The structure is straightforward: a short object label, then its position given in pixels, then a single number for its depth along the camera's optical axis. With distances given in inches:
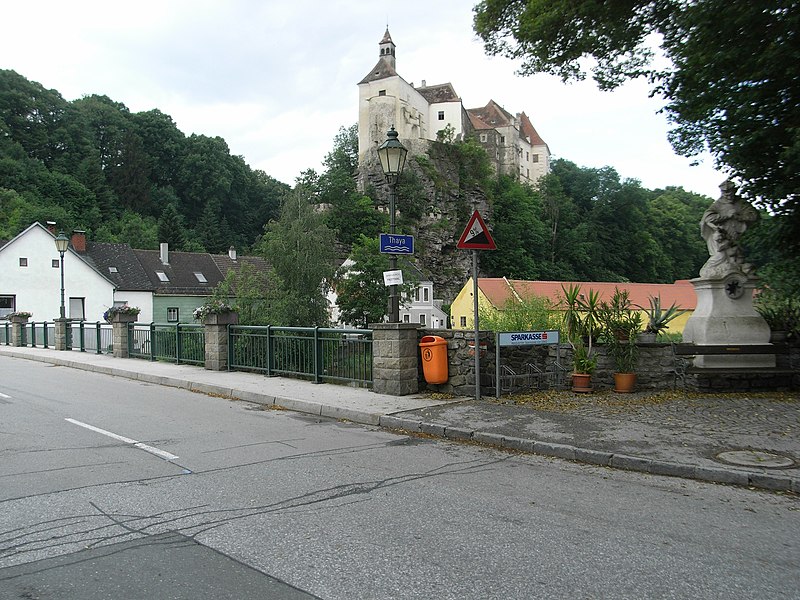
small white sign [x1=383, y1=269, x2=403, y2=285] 438.0
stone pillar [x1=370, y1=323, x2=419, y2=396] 451.5
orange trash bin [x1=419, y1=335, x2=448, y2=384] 445.1
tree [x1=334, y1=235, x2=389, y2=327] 1835.6
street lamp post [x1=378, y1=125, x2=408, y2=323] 453.4
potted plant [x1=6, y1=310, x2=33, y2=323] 1179.3
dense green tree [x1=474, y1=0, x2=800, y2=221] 413.7
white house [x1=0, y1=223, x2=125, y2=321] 1865.2
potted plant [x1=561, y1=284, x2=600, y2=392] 447.8
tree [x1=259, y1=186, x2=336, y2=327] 1617.9
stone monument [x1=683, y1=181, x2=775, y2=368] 444.5
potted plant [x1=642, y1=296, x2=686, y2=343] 458.5
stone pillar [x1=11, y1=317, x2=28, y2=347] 1173.1
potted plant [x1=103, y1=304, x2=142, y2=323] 851.6
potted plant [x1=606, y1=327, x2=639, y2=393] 451.2
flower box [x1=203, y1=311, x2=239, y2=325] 649.6
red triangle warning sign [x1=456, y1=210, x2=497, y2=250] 422.3
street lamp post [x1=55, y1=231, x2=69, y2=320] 1009.5
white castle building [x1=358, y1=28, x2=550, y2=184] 3385.8
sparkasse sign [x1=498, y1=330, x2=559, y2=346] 426.0
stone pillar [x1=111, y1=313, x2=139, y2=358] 842.8
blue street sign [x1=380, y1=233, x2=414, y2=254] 444.8
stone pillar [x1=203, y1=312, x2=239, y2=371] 645.9
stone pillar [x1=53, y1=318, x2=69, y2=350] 1013.8
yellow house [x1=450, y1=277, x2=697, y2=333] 2576.3
